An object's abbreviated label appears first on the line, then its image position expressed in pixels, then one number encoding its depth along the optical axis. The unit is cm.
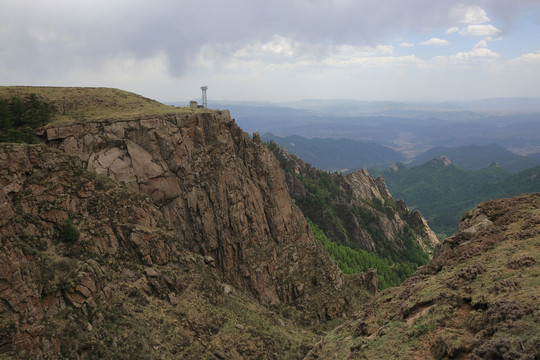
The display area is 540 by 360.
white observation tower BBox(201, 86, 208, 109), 7118
